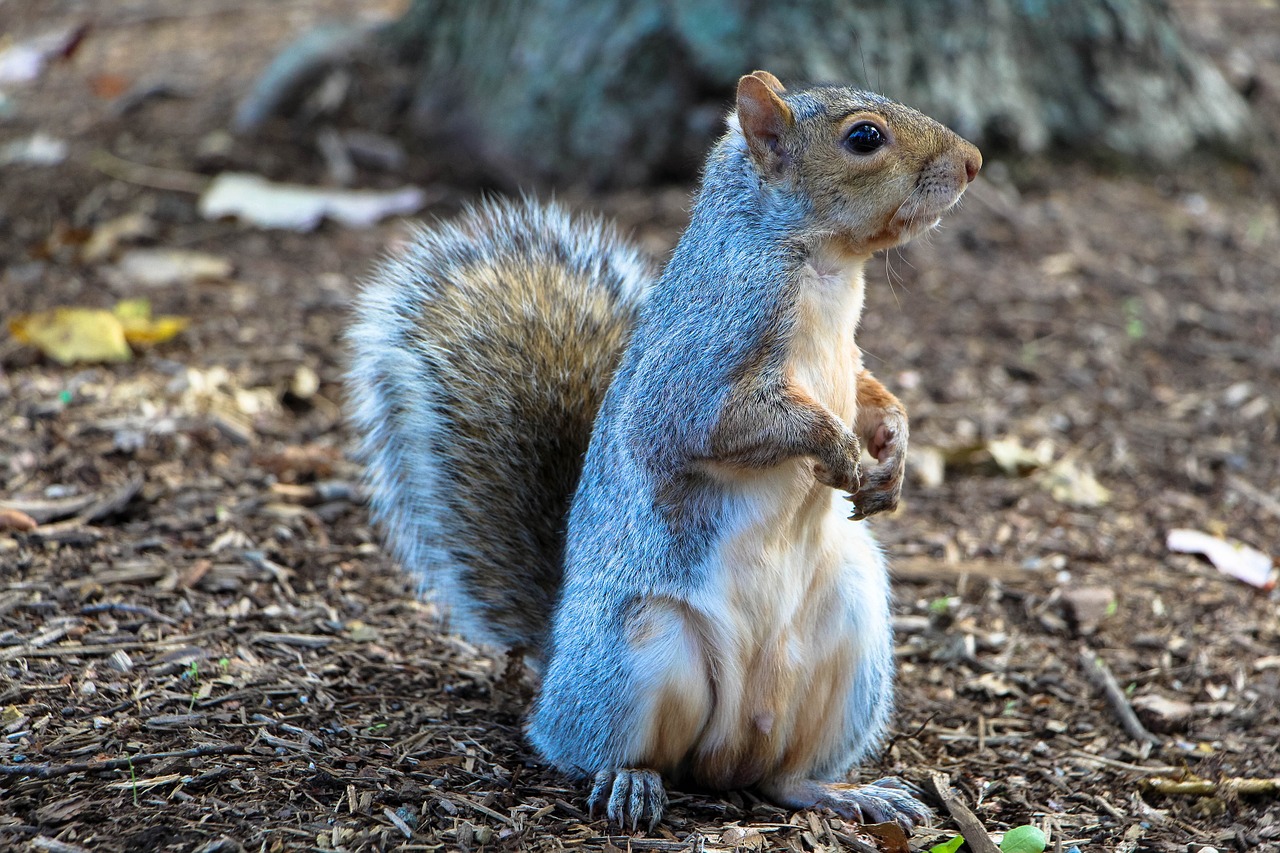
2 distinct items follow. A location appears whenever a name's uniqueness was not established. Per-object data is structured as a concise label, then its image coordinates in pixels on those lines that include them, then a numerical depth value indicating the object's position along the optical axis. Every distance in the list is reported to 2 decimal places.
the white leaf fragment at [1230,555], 6.54
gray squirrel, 4.43
